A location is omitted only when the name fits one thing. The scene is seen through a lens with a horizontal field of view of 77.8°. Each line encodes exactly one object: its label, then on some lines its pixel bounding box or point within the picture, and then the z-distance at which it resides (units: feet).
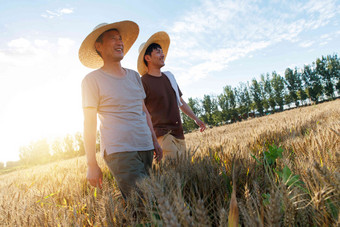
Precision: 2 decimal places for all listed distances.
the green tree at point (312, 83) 179.63
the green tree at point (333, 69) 188.34
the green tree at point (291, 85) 188.83
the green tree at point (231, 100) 183.93
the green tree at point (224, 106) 181.78
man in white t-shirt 6.93
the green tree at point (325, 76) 181.06
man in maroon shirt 10.78
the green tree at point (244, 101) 186.09
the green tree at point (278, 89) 186.91
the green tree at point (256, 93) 186.91
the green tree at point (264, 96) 186.91
